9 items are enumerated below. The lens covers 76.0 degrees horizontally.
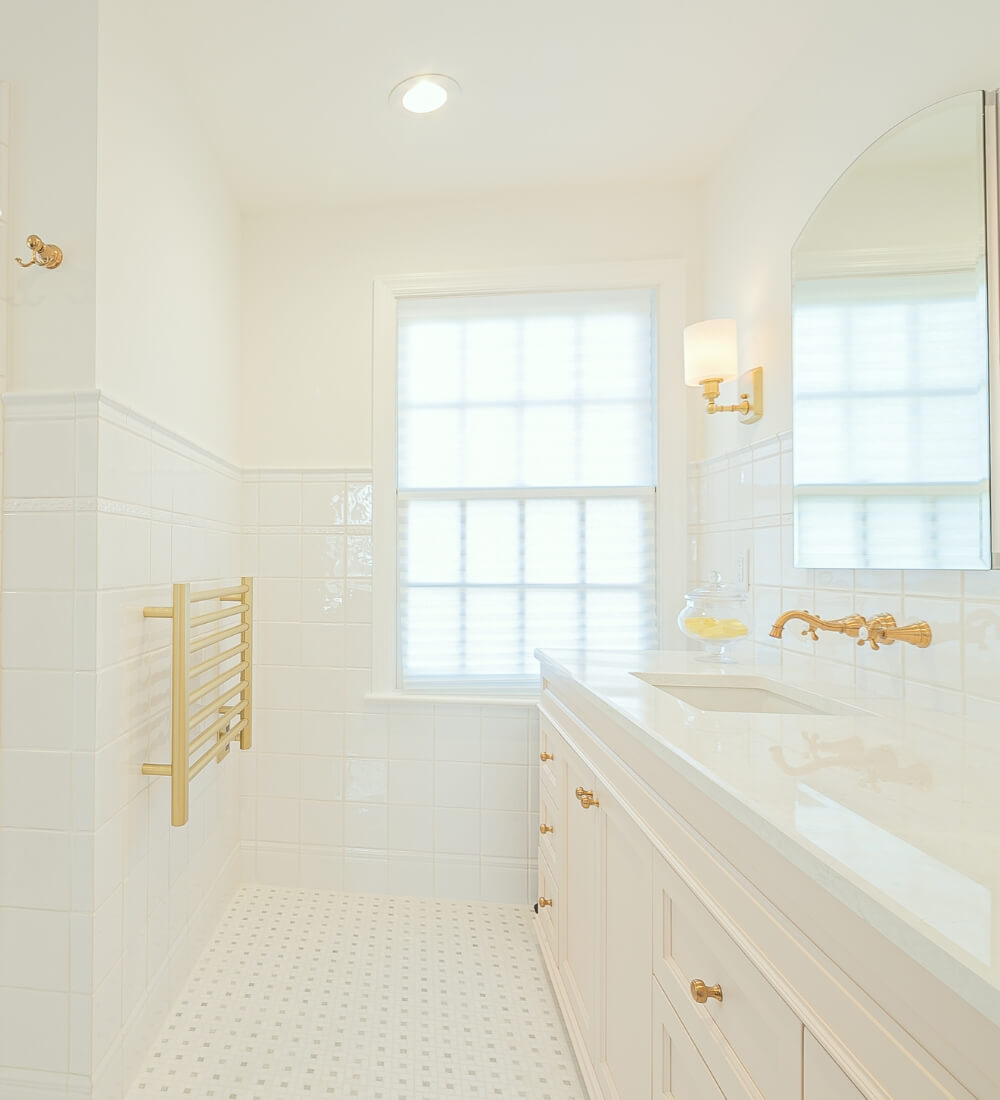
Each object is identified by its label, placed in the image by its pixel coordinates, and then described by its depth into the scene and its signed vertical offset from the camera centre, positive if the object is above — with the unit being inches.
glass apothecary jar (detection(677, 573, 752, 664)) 68.4 -6.3
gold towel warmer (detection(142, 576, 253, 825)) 60.8 -13.7
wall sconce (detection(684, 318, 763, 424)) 74.7 +24.0
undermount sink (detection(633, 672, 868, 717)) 57.7 -12.2
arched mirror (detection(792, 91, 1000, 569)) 42.2 +15.9
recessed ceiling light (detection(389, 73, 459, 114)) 70.2 +52.7
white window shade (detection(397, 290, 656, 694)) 91.2 +11.2
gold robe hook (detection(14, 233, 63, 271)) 52.6 +25.9
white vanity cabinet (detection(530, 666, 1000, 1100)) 19.1 -17.7
